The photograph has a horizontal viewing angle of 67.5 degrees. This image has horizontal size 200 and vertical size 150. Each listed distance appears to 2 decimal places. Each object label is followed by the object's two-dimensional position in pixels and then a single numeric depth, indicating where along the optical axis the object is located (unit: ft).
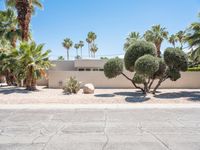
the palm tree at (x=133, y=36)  92.85
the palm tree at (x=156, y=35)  80.46
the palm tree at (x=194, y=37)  41.52
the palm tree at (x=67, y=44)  140.46
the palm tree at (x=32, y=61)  40.56
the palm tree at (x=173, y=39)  102.74
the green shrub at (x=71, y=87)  39.20
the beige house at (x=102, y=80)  49.55
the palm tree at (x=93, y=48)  144.91
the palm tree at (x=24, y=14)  44.59
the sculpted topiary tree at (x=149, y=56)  36.17
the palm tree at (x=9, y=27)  51.32
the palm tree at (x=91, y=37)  133.38
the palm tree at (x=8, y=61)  41.55
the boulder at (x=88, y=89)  39.84
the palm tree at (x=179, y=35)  99.43
